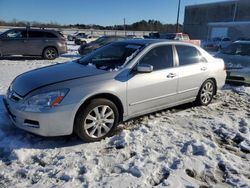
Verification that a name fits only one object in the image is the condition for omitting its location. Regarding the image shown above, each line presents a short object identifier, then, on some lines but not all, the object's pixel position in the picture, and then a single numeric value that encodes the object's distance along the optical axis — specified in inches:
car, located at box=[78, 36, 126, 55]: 456.9
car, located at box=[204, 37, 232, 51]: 745.0
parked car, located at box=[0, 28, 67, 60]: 369.7
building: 1241.2
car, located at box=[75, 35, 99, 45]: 814.9
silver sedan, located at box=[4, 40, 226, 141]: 106.1
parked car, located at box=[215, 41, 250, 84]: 224.6
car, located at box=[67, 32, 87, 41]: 1058.1
